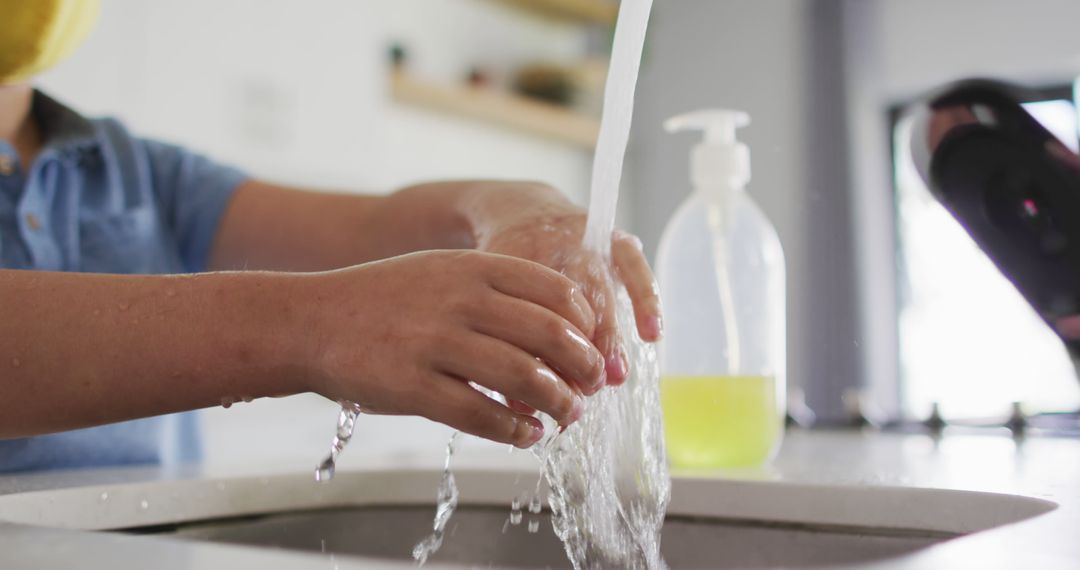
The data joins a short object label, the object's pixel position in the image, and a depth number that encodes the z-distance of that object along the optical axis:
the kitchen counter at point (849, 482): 0.31
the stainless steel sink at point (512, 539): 0.58
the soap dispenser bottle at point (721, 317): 0.73
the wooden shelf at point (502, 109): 2.80
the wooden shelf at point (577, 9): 3.38
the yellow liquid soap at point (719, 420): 0.73
